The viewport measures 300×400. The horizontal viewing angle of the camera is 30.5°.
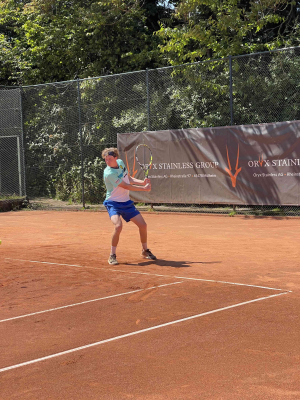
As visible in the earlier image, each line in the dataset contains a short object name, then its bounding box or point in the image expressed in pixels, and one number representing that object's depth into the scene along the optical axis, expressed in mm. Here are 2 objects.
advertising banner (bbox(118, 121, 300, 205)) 13336
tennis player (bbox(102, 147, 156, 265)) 8258
